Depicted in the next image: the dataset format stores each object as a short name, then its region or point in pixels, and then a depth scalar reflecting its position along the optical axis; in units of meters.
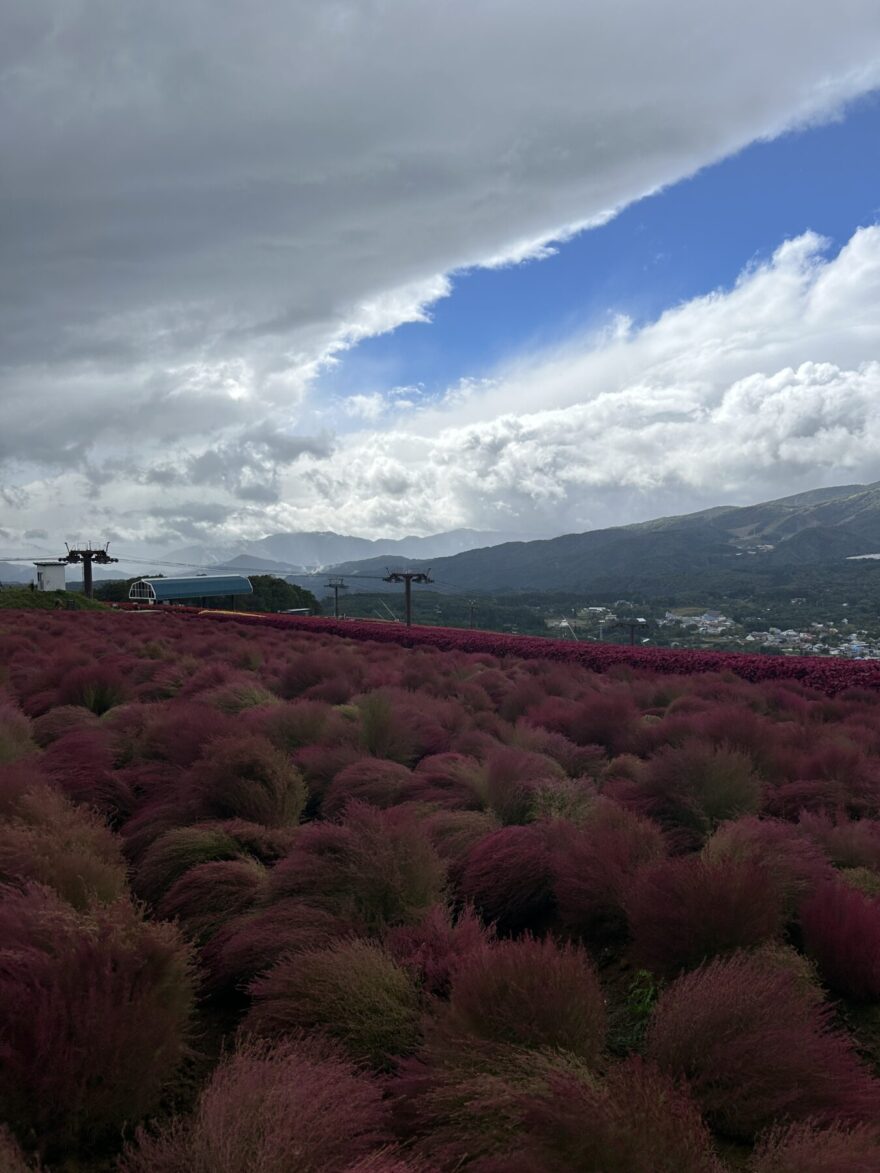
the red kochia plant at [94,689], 8.24
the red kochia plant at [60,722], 6.75
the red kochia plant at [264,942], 3.24
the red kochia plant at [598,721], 6.88
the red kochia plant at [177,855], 4.06
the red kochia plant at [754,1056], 2.36
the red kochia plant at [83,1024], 2.31
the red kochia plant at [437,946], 2.89
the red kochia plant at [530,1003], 2.48
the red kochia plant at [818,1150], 1.94
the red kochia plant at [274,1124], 1.93
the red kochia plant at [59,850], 3.43
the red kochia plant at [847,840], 4.22
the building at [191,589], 57.38
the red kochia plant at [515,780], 4.99
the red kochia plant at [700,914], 3.21
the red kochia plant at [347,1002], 2.67
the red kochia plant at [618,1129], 1.94
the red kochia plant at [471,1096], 2.13
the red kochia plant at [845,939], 3.20
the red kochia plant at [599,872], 3.69
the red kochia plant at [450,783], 5.18
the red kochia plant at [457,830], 4.31
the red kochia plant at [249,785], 4.88
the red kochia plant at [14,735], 5.80
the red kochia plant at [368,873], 3.56
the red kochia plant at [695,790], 4.90
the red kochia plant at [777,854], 3.71
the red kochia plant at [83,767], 5.17
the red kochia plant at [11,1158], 1.95
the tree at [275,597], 65.69
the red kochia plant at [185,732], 5.75
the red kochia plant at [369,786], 5.12
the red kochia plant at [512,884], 3.86
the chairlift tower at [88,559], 46.08
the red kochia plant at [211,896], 3.64
